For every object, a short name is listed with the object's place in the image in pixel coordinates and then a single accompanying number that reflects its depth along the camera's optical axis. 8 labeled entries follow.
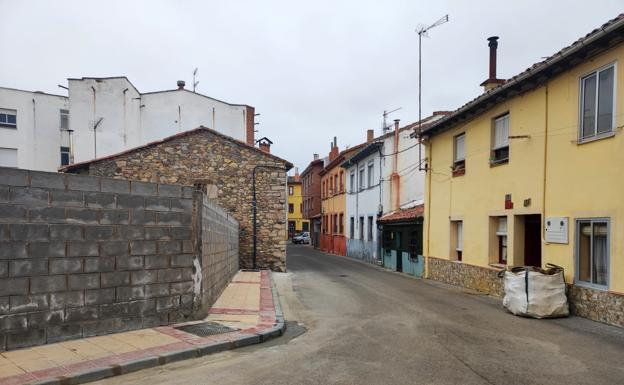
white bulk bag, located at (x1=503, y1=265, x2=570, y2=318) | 9.62
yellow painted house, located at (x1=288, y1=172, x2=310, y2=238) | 67.50
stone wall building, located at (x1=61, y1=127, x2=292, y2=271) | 18.58
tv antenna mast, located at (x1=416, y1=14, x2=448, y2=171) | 17.86
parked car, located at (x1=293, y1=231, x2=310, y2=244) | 55.77
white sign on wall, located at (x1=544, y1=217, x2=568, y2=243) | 10.09
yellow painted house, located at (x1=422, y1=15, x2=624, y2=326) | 8.90
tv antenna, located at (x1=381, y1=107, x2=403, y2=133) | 31.36
